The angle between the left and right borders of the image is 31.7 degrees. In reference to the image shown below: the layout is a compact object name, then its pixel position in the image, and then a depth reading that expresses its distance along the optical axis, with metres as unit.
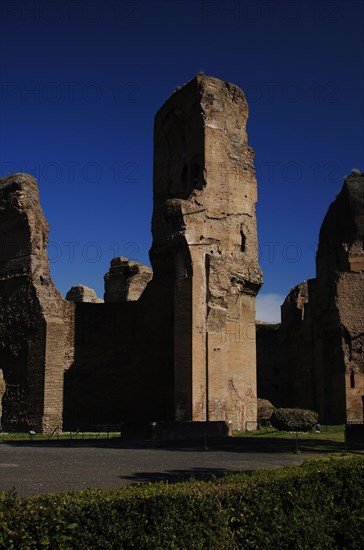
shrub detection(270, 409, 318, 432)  20.53
